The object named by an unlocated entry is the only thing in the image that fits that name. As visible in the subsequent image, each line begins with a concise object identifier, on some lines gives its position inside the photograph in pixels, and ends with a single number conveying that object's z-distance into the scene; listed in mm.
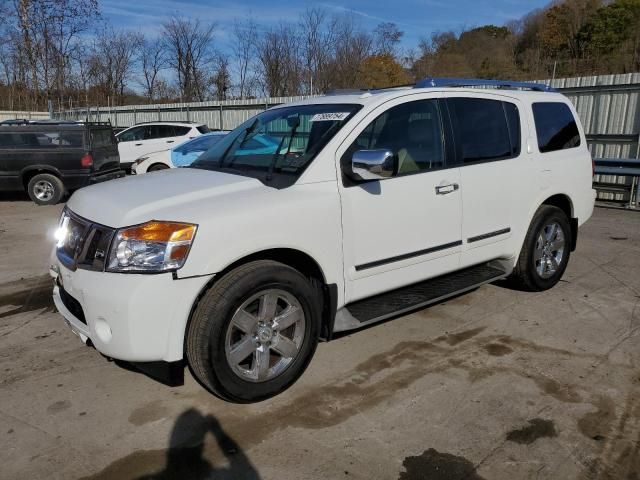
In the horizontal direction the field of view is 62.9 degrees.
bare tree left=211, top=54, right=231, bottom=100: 37344
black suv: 11227
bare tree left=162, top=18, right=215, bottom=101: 39156
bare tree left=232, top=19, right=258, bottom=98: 35147
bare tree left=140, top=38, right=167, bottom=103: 43819
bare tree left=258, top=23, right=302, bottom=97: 31547
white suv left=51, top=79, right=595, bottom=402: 2887
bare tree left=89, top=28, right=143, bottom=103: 40503
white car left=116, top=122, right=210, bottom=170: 16109
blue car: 11578
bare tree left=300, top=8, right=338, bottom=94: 30438
